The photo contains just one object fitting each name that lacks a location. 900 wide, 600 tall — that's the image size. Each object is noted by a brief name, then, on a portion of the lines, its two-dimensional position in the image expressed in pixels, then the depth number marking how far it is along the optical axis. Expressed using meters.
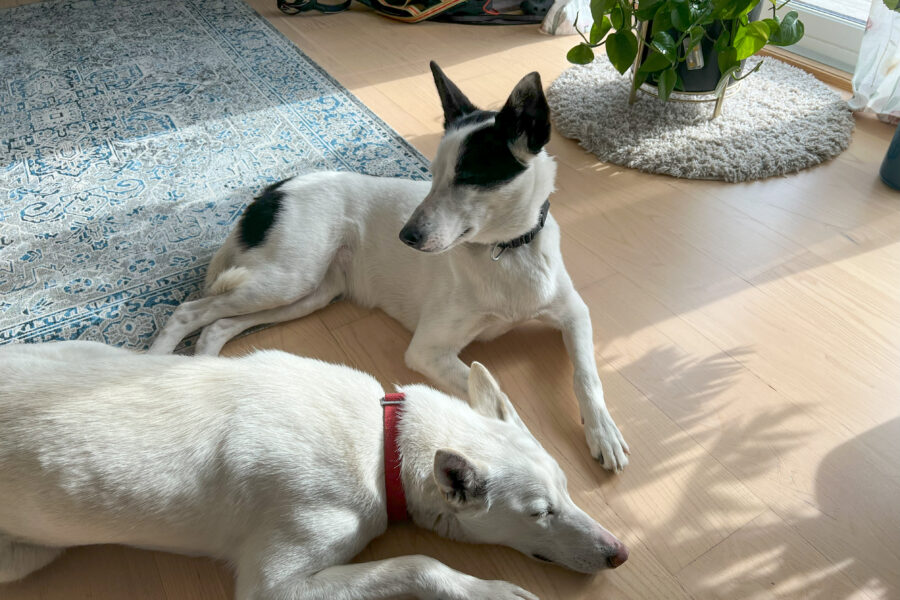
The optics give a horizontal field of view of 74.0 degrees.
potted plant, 2.34
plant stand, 2.63
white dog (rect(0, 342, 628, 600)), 1.05
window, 2.98
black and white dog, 1.38
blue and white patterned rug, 1.88
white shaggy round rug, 2.43
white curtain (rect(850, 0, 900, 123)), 2.53
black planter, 2.50
